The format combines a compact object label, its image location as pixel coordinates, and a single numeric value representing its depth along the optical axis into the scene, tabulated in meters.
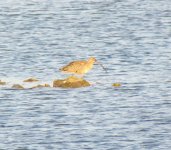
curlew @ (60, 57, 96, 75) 48.03
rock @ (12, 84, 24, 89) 46.56
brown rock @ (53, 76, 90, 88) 46.81
